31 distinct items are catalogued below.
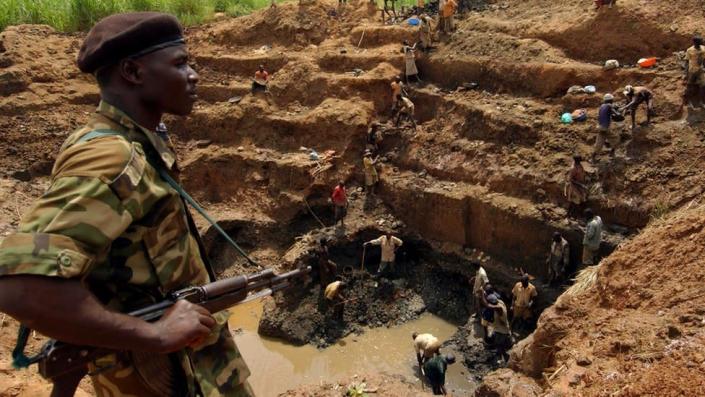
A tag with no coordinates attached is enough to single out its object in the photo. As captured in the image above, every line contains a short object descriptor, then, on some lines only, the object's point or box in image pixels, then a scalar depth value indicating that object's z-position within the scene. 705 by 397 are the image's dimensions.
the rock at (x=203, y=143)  14.32
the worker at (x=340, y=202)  11.52
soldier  1.35
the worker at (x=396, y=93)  12.66
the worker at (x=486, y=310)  8.66
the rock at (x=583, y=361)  4.31
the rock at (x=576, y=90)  10.84
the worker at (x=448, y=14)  13.57
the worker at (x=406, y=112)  12.55
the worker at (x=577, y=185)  9.01
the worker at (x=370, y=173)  11.82
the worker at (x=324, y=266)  10.51
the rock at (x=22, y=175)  13.01
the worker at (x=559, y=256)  8.86
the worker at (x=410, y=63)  13.20
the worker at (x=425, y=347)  8.02
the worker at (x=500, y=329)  8.54
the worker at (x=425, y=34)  13.49
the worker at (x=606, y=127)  9.40
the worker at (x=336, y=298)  9.98
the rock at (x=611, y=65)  10.76
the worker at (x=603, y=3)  11.50
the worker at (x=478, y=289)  9.18
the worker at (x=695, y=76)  9.01
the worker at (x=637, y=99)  9.34
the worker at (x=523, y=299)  8.72
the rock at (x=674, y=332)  3.95
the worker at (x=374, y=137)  12.52
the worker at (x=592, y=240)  8.46
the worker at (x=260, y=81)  14.41
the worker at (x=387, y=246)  10.70
